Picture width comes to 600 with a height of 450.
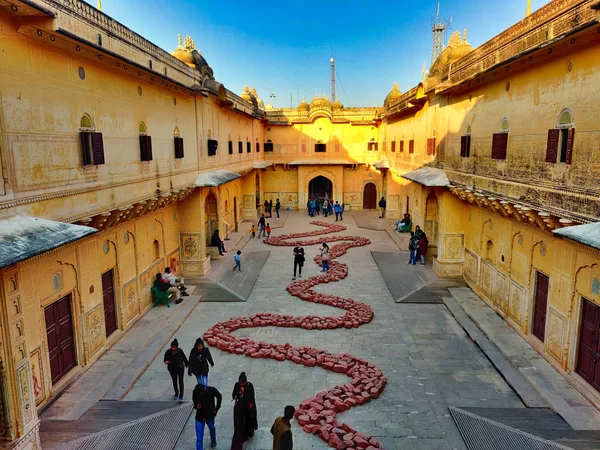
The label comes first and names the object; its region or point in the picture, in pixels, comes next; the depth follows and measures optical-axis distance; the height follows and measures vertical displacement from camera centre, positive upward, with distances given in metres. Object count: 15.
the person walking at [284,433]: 5.98 -3.81
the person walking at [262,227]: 23.84 -4.10
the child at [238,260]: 17.03 -4.20
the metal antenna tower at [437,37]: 42.02 +10.58
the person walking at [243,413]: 6.89 -4.11
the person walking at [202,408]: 6.85 -3.94
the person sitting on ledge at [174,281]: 13.88 -4.11
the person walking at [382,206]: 28.97 -3.72
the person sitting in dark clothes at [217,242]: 18.88 -3.88
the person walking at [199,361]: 8.47 -4.00
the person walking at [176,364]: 8.45 -4.04
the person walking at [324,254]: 16.97 -4.00
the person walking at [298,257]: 16.22 -3.92
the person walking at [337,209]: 27.95 -3.76
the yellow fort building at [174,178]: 7.09 -0.67
